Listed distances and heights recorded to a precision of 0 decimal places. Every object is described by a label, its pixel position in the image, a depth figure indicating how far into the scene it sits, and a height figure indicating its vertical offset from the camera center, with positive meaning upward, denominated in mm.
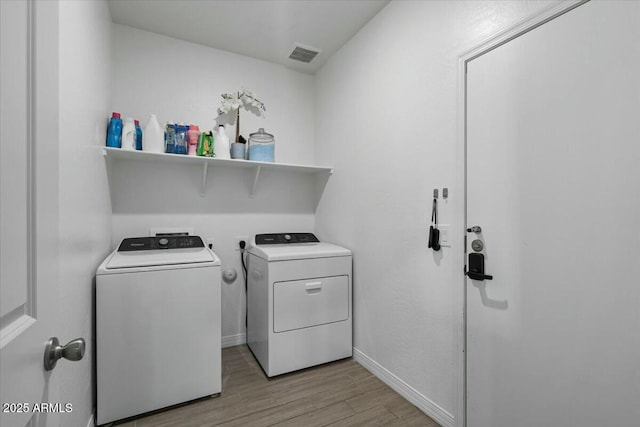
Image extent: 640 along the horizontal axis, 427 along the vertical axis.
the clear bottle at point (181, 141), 2271 +545
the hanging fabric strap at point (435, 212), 1677 -1
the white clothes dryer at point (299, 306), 2092 -699
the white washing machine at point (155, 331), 1612 -691
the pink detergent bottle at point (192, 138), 2326 +577
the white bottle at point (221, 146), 2406 +534
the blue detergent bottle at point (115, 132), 1996 +537
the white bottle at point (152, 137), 2164 +548
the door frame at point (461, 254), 1515 -214
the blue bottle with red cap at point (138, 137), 2131 +540
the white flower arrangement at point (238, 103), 2586 +982
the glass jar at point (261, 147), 2541 +565
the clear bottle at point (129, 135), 2029 +531
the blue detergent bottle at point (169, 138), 2254 +560
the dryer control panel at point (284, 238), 2537 -233
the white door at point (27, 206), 466 +10
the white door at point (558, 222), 1007 -37
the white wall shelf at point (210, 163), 2050 +402
